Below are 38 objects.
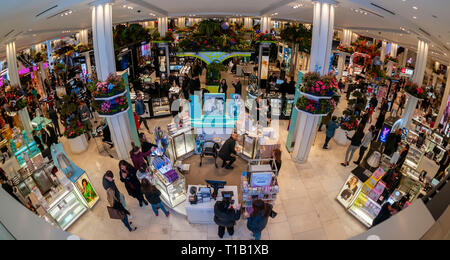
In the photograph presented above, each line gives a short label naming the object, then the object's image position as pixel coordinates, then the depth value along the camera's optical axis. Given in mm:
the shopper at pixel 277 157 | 6090
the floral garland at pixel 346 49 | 13866
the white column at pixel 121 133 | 7215
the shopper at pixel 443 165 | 5778
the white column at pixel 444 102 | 9734
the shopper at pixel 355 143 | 7234
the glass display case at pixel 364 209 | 5332
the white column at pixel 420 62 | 9094
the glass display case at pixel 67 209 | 5171
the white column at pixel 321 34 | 6402
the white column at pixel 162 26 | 15305
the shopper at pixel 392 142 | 7348
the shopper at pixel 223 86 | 11688
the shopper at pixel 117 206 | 4855
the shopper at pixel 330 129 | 8008
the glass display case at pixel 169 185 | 5750
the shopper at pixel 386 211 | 4363
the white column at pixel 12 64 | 8633
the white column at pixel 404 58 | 18181
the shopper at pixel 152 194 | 5207
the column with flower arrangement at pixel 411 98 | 8617
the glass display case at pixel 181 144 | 7480
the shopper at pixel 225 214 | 4668
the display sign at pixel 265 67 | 14025
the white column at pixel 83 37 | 14617
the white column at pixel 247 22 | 21781
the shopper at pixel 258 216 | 4398
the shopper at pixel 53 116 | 8836
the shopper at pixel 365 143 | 7212
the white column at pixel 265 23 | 15653
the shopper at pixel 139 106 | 8875
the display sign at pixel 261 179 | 5238
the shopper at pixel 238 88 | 11797
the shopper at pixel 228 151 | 6965
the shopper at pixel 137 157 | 6211
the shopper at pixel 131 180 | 5402
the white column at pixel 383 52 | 16584
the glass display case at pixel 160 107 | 10742
